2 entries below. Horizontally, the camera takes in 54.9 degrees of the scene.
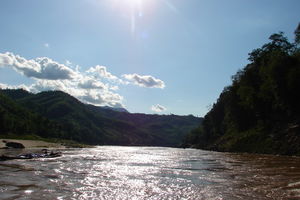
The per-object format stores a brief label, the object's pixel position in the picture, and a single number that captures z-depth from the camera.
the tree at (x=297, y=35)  67.81
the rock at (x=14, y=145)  80.94
